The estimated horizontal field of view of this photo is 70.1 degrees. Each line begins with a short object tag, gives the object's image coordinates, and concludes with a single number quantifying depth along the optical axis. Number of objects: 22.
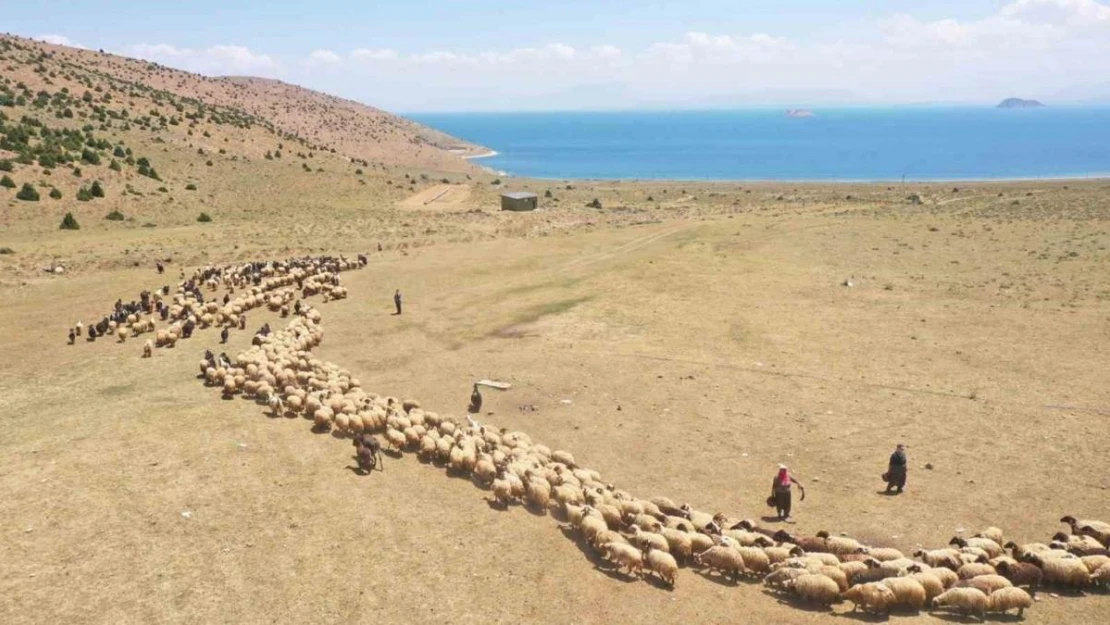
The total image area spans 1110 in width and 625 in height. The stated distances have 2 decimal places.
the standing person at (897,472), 17.38
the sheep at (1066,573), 13.24
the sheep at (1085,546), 13.86
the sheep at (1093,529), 14.59
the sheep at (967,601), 12.58
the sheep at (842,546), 14.39
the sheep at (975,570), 13.30
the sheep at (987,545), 14.34
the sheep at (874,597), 12.77
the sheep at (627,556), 13.94
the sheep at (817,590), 13.06
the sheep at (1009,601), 12.50
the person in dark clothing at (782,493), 16.14
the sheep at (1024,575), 13.27
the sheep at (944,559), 13.73
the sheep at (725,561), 13.95
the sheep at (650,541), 14.18
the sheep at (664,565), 13.66
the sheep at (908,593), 12.82
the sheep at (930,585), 12.99
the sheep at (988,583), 12.85
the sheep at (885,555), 14.14
